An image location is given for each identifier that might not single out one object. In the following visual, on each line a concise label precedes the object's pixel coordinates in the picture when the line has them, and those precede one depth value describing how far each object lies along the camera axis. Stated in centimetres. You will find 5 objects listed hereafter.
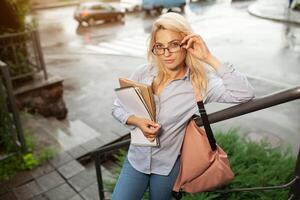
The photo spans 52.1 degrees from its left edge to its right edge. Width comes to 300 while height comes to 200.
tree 598
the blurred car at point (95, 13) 1953
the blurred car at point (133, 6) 2408
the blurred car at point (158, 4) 2231
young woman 186
